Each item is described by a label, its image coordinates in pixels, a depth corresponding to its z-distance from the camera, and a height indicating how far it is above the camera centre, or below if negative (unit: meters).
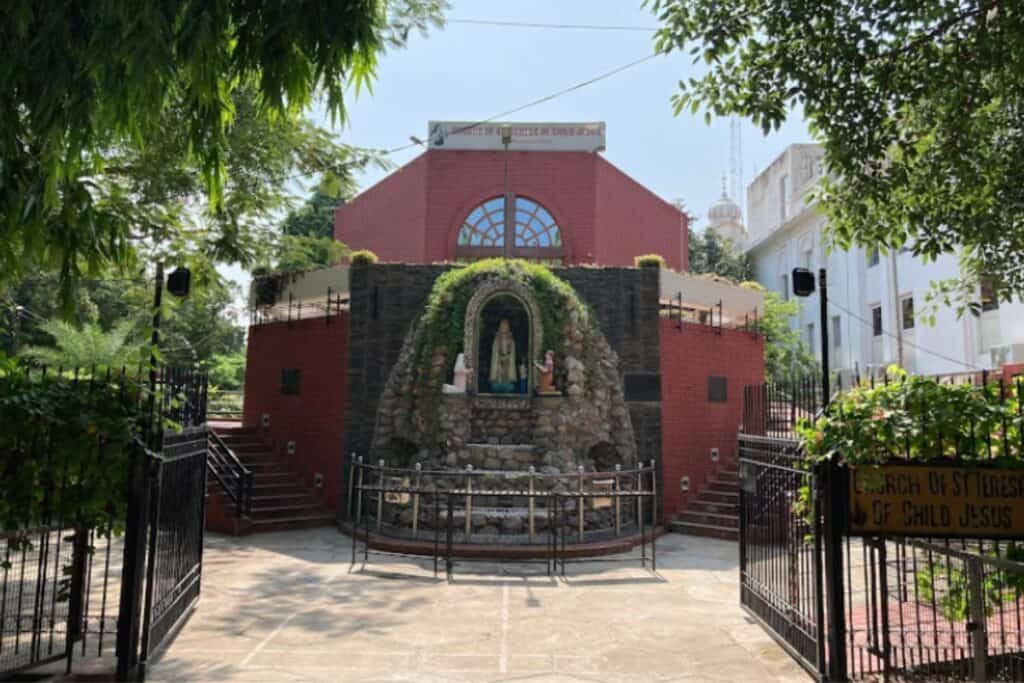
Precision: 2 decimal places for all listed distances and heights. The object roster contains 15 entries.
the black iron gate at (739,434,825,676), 5.11 -1.18
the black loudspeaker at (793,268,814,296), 7.19 +1.45
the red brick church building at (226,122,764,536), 13.59 +1.02
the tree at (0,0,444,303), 3.11 +1.63
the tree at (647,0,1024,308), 5.64 +2.89
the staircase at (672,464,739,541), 12.41 -1.89
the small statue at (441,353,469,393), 12.92 +0.65
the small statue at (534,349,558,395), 13.00 +0.66
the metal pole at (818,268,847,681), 4.79 -1.08
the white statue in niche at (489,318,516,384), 13.52 +1.07
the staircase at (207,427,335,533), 12.12 -1.72
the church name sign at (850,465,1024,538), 4.54 -0.58
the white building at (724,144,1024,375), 19.61 +4.36
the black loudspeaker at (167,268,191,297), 5.97 +1.10
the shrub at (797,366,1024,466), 4.45 -0.05
